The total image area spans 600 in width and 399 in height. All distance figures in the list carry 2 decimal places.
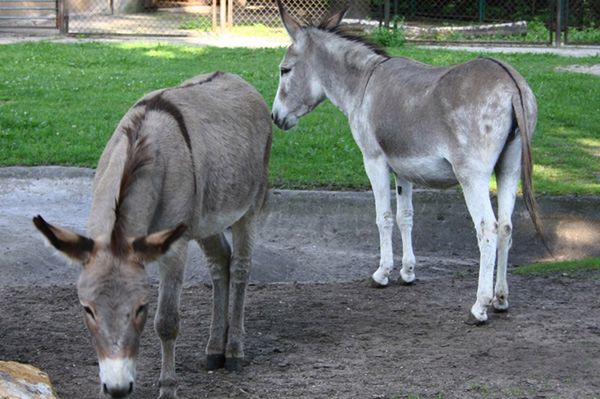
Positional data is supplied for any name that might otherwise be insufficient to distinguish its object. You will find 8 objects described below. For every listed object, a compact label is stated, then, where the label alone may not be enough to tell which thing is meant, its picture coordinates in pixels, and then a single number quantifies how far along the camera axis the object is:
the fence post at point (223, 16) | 22.20
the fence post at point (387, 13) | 21.54
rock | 4.96
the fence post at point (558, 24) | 20.98
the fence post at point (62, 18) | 21.30
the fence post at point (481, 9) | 25.31
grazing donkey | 4.66
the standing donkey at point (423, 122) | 7.03
